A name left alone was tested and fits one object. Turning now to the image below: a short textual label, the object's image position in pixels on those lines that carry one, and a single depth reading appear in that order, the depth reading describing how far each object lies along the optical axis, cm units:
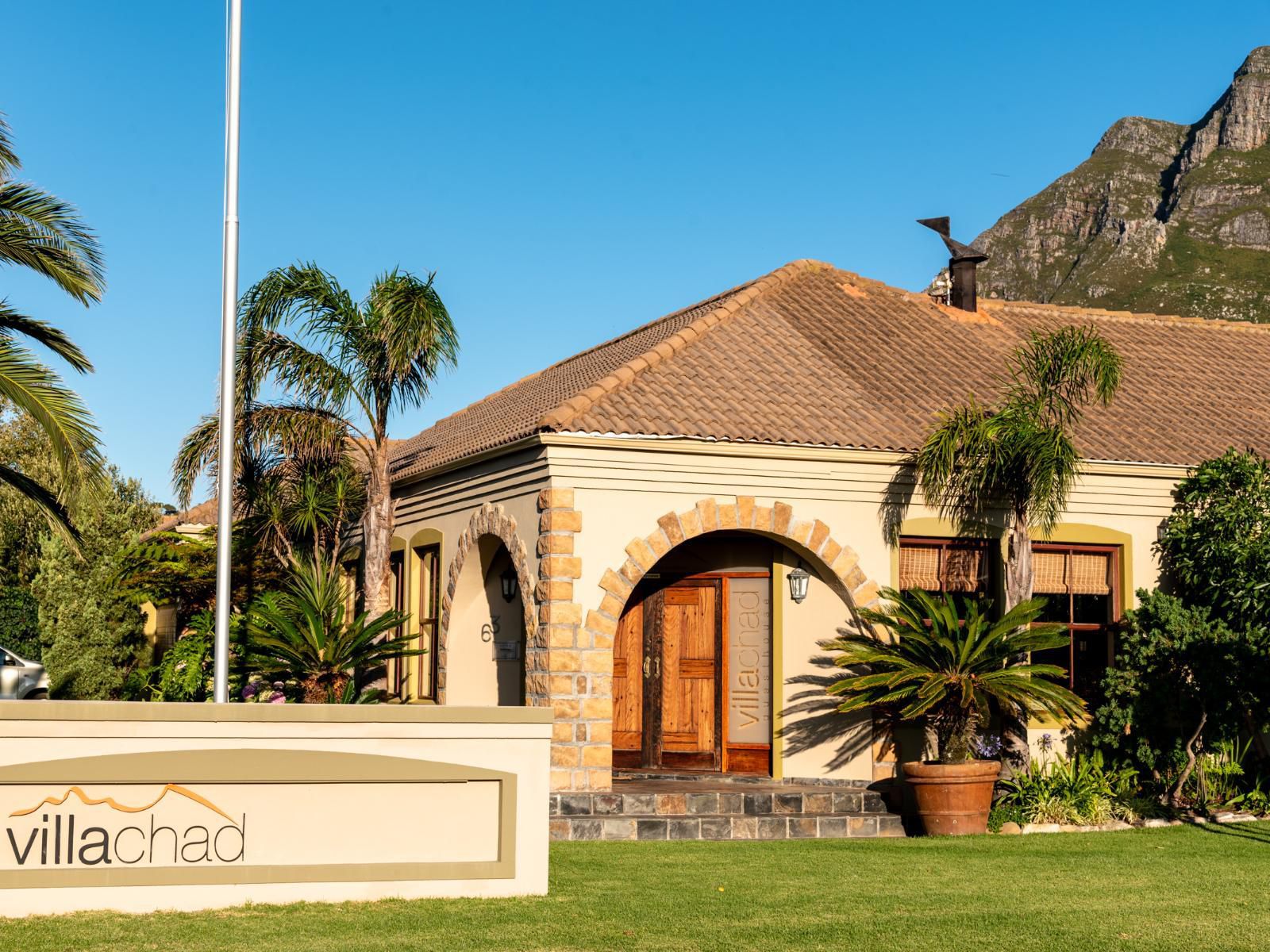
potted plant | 1367
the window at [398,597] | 1962
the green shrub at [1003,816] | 1415
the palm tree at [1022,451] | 1435
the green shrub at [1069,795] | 1431
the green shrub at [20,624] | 3047
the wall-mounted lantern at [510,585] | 1720
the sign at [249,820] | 891
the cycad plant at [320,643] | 1486
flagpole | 1075
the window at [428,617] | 1878
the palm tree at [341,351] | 1588
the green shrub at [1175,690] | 1477
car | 2523
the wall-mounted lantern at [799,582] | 1540
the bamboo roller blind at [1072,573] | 1603
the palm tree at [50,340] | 1284
